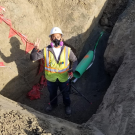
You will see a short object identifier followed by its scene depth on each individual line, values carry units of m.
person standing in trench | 3.31
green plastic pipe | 4.85
